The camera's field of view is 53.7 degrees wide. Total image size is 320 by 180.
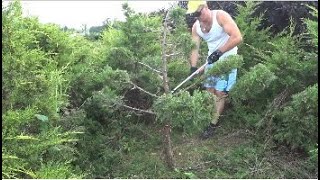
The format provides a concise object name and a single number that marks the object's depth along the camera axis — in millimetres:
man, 3632
